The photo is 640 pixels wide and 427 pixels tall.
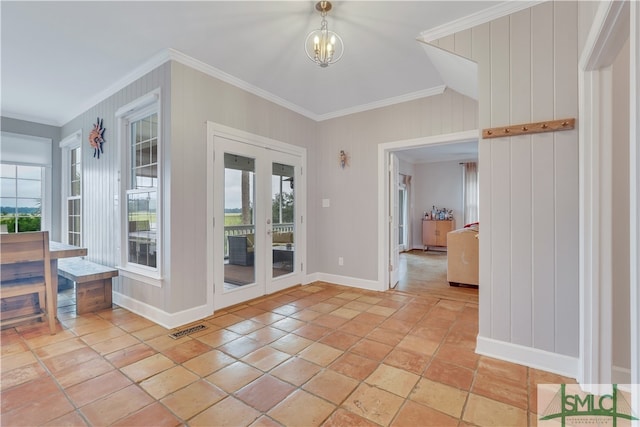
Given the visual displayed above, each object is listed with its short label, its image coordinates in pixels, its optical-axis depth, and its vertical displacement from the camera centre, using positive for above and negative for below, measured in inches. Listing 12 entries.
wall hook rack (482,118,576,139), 78.4 +23.7
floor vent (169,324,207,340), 103.2 -43.6
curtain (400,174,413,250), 328.8 -1.7
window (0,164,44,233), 175.8 +10.0
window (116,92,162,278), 119.7 +11.0
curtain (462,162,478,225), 308.7 +21.6
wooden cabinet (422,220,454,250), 313.0 -22.2
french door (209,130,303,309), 128.5 -4.4
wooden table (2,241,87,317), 112.5 -24.8
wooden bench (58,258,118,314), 124.8 -32.3
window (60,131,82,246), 179.9 +14.9
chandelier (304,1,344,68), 85.2 +50.5
